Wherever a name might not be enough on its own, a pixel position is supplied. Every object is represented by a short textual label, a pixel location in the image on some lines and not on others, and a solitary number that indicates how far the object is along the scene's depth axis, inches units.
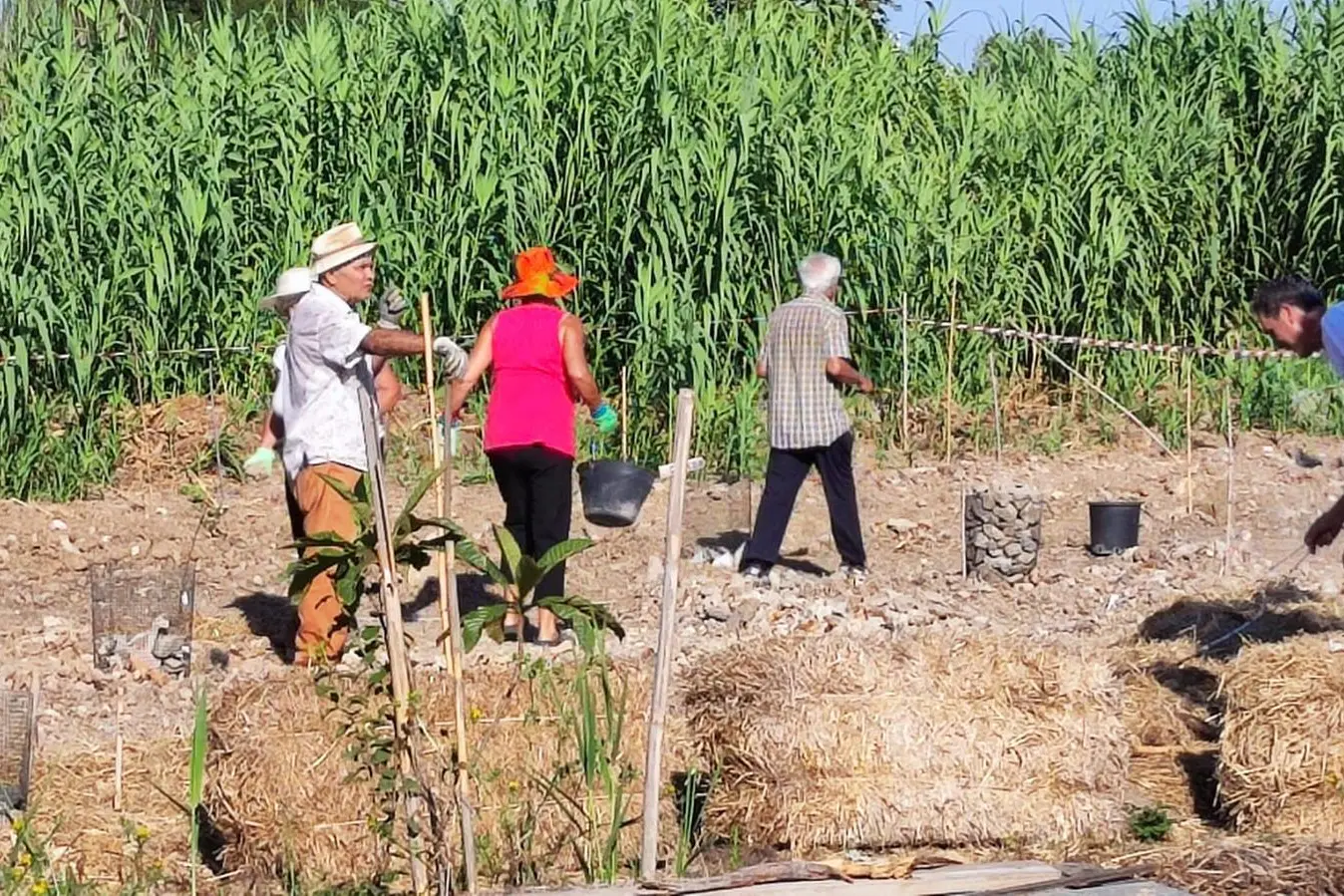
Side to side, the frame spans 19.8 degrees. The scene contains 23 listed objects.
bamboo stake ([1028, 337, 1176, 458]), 847.4
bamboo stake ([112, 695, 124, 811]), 453.5
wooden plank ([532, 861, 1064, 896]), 356.4
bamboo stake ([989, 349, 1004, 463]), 904.4
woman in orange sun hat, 605.9
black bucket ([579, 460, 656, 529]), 718.8
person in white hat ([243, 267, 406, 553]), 560.6
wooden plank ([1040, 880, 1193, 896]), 357.8
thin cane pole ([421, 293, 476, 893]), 348.6
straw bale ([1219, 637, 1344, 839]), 415.9
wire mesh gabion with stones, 724.4
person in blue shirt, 443.7
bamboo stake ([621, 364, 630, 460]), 870.7
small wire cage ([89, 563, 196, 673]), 590.3
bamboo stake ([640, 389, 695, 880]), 357.5
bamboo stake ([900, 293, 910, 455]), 919.7
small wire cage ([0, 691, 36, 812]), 450.7
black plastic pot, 760.6
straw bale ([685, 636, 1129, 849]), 404.5
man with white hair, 714.9
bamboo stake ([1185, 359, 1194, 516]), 834.0
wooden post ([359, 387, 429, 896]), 343.8
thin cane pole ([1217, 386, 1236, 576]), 718.1
